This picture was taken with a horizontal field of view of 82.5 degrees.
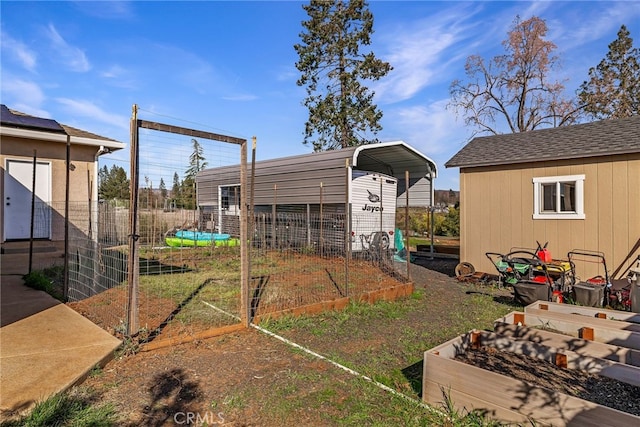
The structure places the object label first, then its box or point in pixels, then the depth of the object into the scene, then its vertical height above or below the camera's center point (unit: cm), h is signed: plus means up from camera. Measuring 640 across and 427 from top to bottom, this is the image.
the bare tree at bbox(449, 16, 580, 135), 2053 +815
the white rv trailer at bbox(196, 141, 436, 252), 951 +99
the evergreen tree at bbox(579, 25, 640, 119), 2238 +849
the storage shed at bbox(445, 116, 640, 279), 755 +59
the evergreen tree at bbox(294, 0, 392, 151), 2047 +873
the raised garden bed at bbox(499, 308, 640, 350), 394 -129
